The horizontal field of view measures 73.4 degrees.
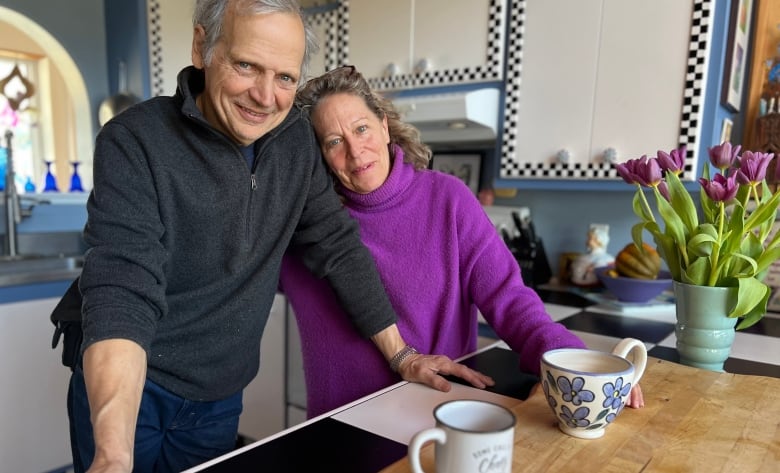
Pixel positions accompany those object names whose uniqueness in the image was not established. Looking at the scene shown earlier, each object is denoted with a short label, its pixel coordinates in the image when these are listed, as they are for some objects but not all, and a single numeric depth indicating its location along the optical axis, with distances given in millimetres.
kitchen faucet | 2250
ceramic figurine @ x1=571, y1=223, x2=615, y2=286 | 1801
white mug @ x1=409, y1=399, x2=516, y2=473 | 449
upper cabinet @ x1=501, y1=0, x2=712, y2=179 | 1524
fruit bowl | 1478
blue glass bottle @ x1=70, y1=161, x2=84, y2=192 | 2904
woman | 993
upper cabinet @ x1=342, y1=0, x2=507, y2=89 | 1817
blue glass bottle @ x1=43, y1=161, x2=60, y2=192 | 2863
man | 683
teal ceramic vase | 874
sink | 2282
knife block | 1899
